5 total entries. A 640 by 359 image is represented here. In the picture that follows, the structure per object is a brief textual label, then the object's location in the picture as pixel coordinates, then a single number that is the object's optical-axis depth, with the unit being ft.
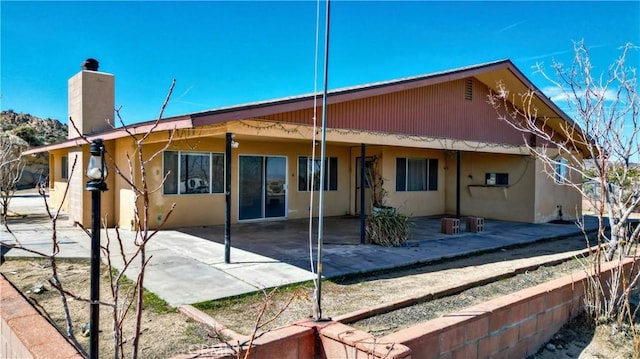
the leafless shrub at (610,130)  15.71
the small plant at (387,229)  27.78
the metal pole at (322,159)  11.22
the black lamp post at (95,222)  7.21
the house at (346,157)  26.99
